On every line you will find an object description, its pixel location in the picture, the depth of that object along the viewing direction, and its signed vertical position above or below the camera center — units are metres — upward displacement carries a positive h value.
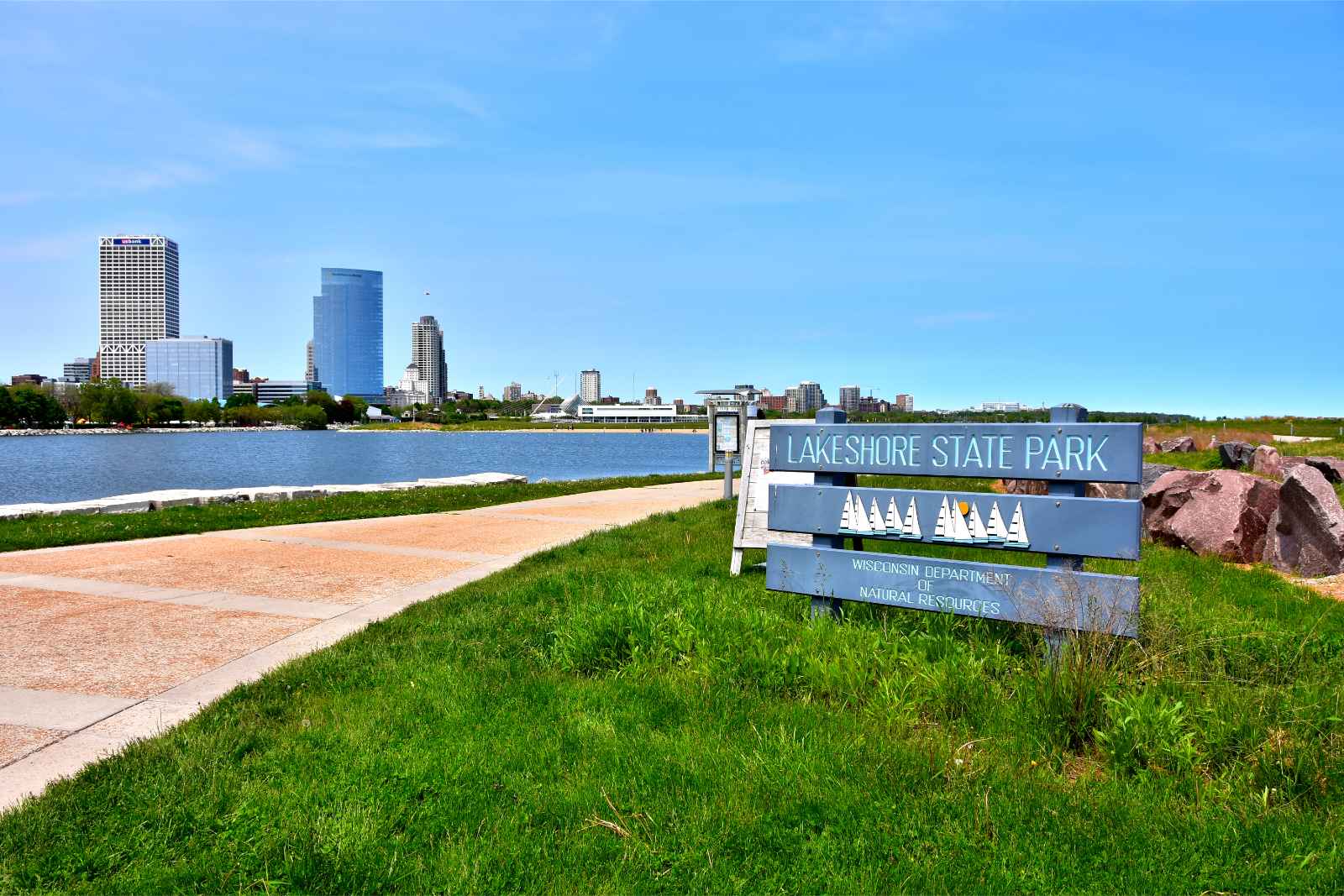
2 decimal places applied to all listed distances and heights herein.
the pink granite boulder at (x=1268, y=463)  16.68 -0.68
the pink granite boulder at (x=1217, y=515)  10.31 -1.07
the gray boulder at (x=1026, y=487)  14.12 -1.05
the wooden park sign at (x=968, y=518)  5.00 -0.61
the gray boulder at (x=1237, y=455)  19.25 -0.60
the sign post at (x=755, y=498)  8.50 -0.77
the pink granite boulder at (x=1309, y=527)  9.33 -1.09
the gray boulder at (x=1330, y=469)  15.46 -0.73
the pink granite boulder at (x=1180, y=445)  26.47 -0.55
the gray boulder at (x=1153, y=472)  12.91 -0.70
